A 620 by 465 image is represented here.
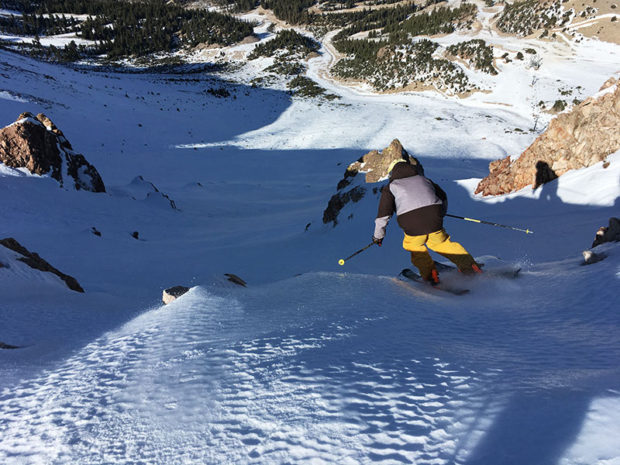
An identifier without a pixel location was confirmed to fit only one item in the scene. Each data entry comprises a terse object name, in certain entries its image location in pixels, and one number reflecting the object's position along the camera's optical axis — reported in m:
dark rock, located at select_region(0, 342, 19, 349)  3.36
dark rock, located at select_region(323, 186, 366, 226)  13.02
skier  4.58
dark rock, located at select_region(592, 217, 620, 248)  4.98
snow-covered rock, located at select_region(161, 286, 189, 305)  4.94
